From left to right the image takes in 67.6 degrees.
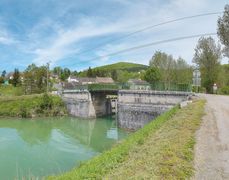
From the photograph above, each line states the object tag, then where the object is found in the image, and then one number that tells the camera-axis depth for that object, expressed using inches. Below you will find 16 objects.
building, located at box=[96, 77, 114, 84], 2893.4
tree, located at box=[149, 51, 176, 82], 1300.3
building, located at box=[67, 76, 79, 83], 2823.3
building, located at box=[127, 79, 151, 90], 874.5
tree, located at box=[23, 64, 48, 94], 1699.6
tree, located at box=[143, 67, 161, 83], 1346.2
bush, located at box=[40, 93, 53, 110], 1210.9
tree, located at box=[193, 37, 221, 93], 1033.7
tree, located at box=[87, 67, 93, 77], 3334.7
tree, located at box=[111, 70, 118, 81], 3432.6
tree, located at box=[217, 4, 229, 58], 819.2
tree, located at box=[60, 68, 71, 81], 3203.6
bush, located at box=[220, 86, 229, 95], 945.2
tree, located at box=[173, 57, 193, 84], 1261.9
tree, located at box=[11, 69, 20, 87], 2360.1
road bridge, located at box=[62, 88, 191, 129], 738.3
